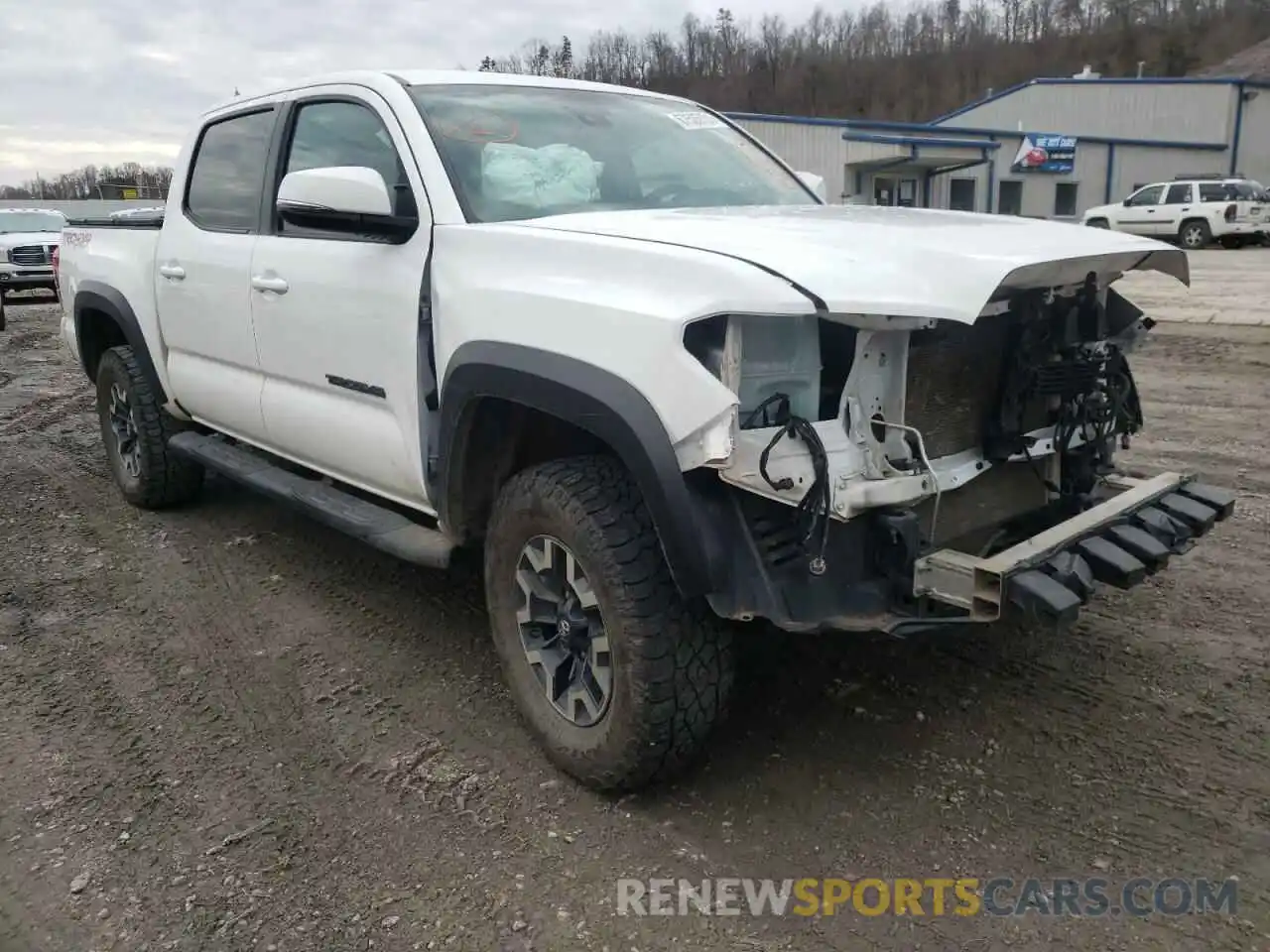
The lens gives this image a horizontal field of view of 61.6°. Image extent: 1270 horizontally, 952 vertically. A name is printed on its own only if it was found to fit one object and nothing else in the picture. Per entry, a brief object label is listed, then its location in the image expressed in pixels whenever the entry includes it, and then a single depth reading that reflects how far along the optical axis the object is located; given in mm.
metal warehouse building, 33375
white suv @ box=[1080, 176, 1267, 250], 27500
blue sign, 38531
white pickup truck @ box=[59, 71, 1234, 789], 2537
